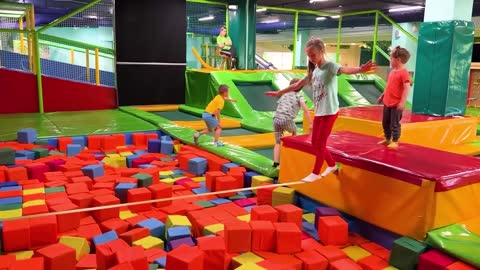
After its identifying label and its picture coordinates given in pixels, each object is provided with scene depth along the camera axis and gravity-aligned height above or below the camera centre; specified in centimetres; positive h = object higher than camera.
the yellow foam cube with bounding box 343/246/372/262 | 316 -140
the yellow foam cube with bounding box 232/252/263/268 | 295 -137
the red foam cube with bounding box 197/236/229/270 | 286 -127
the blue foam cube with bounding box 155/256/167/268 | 295 -139
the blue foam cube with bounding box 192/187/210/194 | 458 -134
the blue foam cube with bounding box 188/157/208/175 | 522 -121
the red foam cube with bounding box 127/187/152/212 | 402 -126
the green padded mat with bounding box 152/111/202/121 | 852 -99
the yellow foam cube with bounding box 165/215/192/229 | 350 -130
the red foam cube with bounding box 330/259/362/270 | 294 -138
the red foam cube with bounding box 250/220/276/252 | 314 -126
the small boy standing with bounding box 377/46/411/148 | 394 -20
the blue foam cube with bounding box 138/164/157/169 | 535 -126
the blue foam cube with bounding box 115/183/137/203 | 413 -124
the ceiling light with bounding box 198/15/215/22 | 1175 +157
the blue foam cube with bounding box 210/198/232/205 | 427 -136
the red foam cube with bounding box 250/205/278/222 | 354 -122
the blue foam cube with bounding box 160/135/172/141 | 654 -109
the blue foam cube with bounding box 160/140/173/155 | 622 -116
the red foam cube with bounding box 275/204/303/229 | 353 -122
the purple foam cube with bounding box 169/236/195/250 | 321 -135
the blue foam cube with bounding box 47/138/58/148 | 615 -111
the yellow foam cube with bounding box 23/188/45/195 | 414 -125
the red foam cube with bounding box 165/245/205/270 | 263 -122
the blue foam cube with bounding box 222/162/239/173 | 499 -116
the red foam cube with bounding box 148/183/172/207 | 412 -123
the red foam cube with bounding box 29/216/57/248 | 319 -129
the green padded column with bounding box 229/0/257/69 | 1140 +115
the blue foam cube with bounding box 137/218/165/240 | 346 -133
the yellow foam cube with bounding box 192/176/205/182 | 503 -133
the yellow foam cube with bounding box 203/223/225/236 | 341 -132
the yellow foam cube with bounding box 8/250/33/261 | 303 -140
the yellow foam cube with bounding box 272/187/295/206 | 412 -124
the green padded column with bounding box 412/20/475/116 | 598 +15
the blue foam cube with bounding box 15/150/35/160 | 535 -114
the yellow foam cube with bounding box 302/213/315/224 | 384 -137
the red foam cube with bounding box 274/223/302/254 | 313 -127
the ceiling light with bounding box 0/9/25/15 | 856 +117
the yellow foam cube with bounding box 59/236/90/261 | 307 -133
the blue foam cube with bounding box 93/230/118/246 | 319 -133
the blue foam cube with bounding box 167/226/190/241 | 326 -130
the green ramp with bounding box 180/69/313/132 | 882 -45
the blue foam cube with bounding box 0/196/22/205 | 388 -127
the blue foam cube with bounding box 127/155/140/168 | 559 -123
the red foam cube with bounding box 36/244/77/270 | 277 -129
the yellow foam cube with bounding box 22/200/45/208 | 376 -125
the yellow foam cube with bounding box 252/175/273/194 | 449 -119
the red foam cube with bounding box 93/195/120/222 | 369 -127
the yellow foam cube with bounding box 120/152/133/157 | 587 -123
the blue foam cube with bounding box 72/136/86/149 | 623 -109
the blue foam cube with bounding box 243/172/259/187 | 471 -123
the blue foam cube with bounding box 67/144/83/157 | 580 -116
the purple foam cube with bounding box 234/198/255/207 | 428 -137
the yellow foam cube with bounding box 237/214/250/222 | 378 -135
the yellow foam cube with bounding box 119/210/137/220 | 381 -137
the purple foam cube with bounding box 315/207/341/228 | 355 -120
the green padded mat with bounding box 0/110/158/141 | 663 -99
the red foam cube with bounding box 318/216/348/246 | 332 -128
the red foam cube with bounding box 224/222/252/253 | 311 -126
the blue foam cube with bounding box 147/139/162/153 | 625 -114
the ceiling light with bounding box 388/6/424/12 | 1550 +259
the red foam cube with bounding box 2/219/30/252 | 309 -128
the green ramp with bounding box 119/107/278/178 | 490 -108
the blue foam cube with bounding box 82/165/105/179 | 475 -119
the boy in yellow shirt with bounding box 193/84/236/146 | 591 -61
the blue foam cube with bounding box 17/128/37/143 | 599 -100
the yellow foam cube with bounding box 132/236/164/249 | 322 -137
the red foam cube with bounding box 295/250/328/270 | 297 -137
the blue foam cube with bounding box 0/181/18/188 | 443 -127
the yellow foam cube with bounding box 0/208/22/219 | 358 -129
